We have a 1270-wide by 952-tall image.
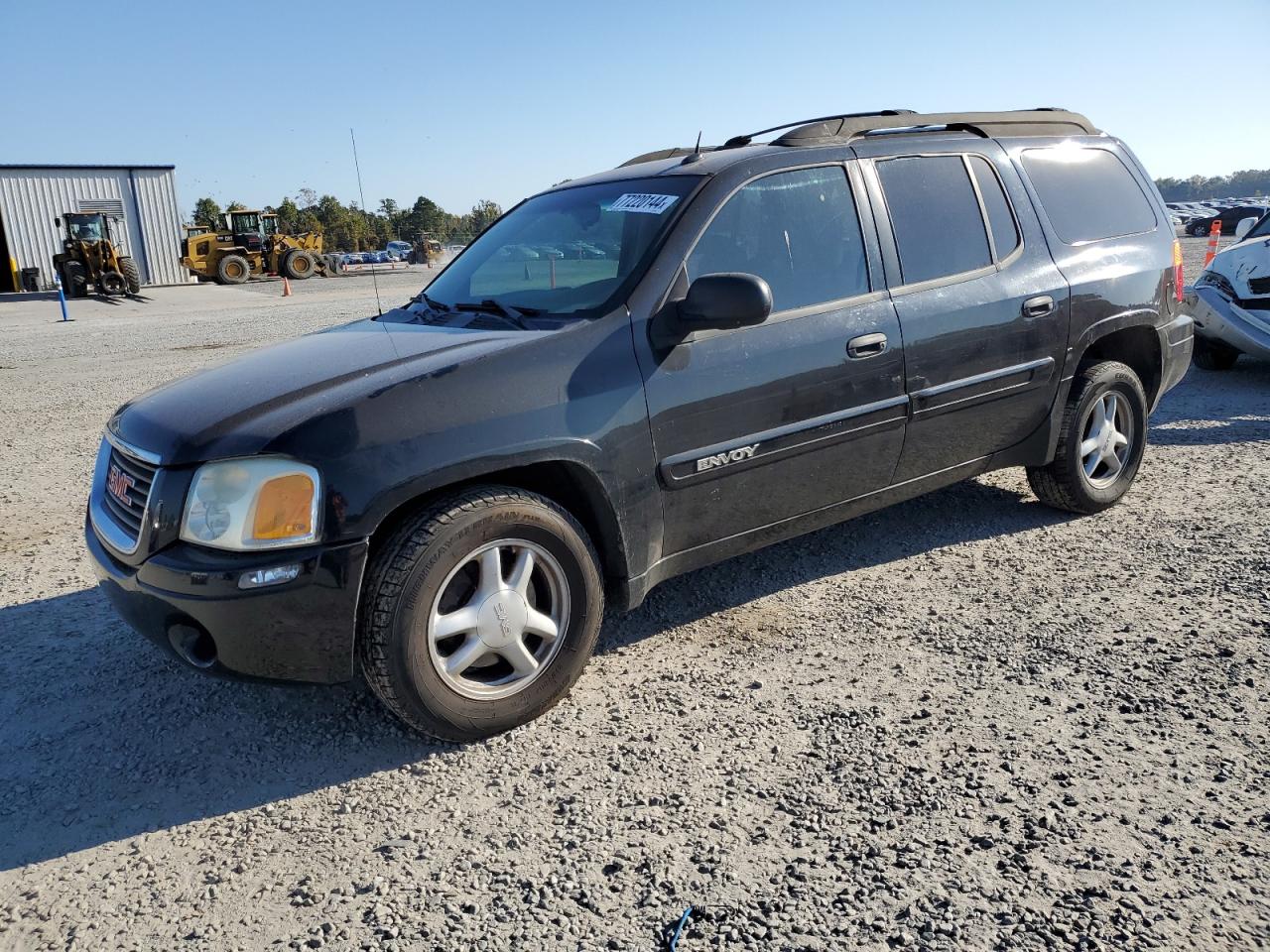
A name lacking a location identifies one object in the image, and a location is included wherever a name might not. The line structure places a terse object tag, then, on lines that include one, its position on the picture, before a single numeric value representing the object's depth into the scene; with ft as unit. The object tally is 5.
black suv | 9.01
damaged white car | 25.57
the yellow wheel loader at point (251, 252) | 113.19
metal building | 111.86
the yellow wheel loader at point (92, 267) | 88.89
